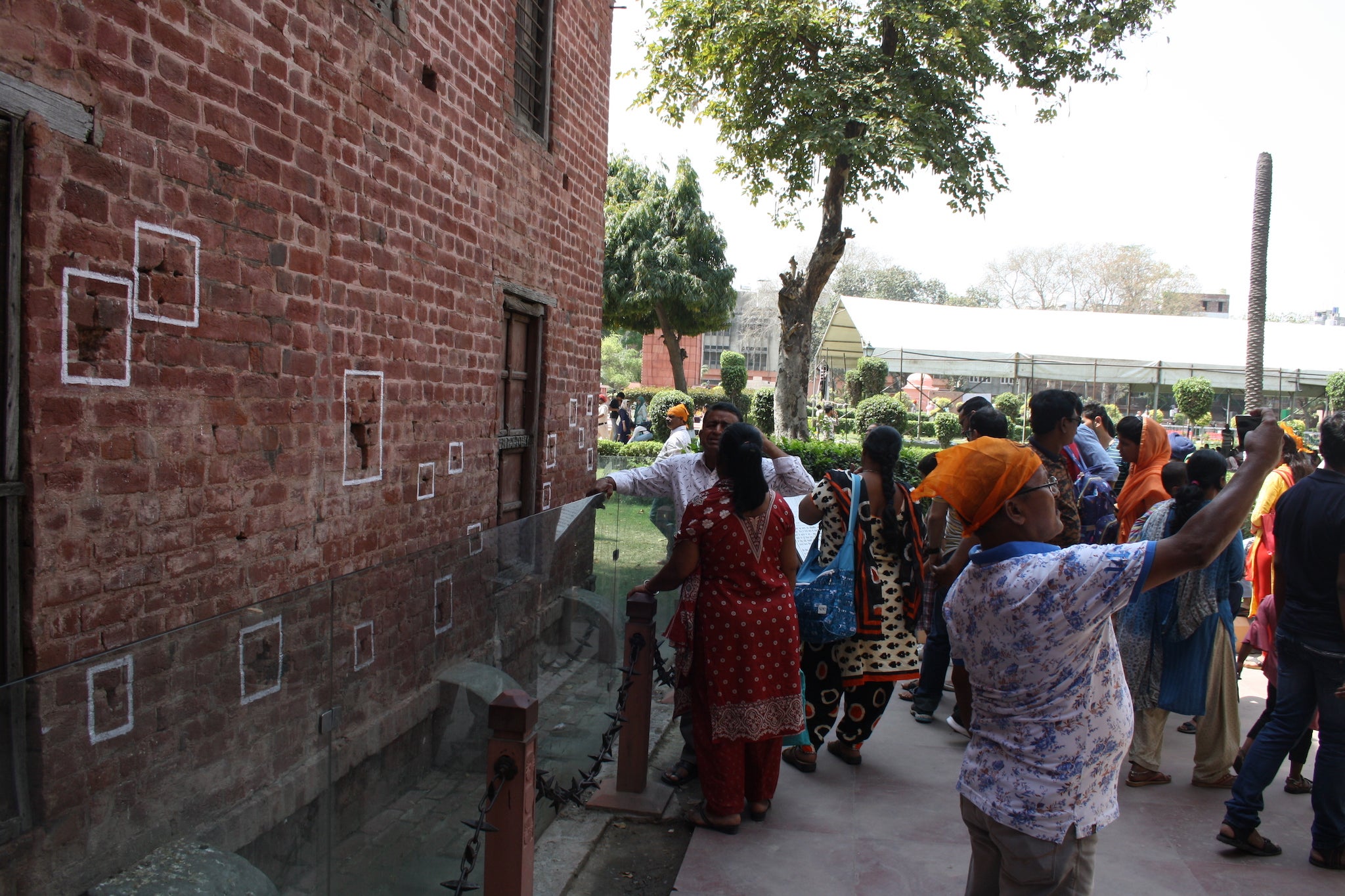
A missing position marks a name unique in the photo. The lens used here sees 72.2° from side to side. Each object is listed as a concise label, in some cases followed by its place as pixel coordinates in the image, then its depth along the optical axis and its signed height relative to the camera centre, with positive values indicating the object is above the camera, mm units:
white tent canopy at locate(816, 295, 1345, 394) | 19141 +1609
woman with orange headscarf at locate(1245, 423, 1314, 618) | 5438 -546
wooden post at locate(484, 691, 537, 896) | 2734 -1210
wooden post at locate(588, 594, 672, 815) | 4441 -1647
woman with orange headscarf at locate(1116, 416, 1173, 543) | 5414 -253
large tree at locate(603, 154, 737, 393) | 28953 +4815
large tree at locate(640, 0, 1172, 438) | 14586 +5716
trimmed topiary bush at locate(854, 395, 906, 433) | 19625 -8
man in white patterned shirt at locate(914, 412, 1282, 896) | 2242 -634
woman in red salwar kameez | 3924 -928
